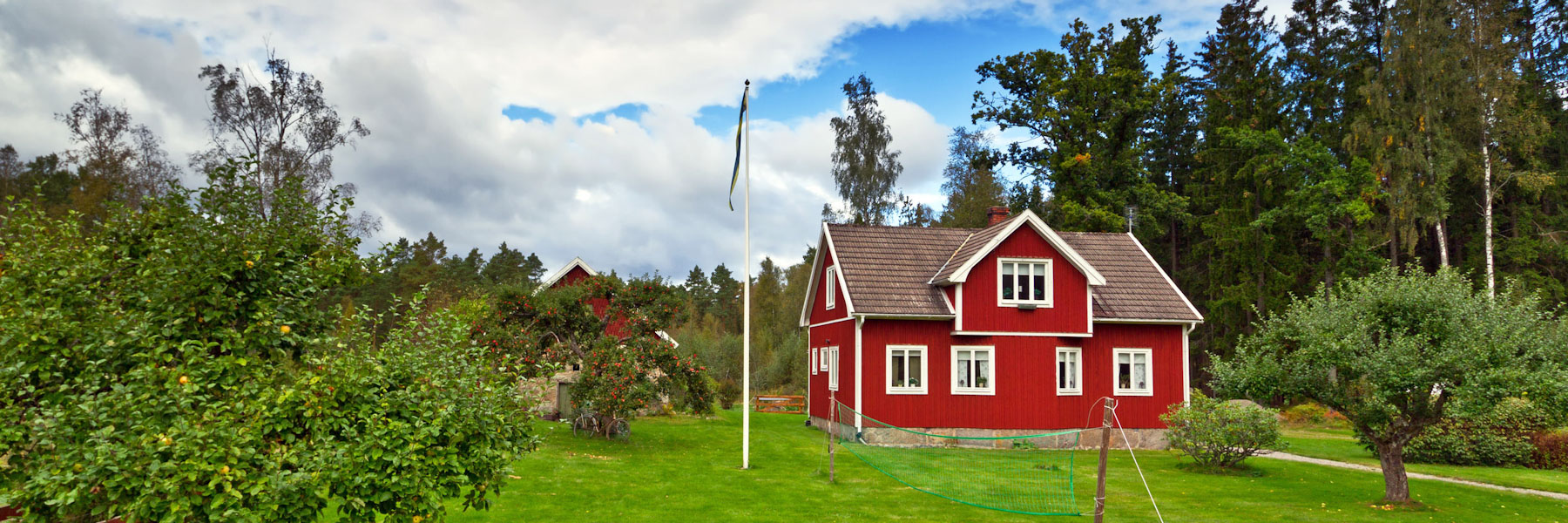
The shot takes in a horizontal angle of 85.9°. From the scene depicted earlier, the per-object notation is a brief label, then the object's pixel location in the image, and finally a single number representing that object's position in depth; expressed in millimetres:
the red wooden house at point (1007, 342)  24000
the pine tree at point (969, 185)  47188
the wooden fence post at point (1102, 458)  11062
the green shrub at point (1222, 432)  19203
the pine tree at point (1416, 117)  31922
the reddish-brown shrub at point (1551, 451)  21453
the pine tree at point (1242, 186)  38156
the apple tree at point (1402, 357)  13211
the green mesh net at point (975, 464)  15914
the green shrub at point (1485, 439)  22016
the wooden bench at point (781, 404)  39469
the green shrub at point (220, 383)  5965
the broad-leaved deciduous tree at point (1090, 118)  37750
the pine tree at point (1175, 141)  46688
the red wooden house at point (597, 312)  28578
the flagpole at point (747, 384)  18578
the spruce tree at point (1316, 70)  38594
